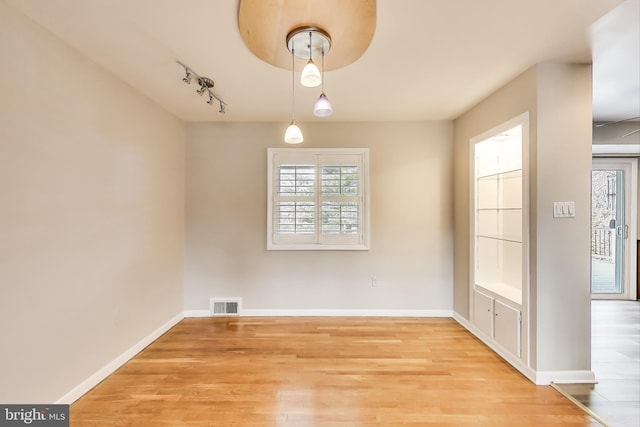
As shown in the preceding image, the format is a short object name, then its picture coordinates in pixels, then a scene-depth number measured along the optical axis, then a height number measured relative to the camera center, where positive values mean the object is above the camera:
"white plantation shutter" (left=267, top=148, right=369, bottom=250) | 3.84 +0.25
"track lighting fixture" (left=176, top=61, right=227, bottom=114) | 2.46 +1.23
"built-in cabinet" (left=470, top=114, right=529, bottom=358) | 2.72 -0.21
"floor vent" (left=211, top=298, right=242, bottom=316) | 3.83 -1.20
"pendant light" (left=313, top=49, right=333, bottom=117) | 1.84 +0.70
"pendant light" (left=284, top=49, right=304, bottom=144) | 2.19 +0.63
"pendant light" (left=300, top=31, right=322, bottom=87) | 1.59 +0.78
